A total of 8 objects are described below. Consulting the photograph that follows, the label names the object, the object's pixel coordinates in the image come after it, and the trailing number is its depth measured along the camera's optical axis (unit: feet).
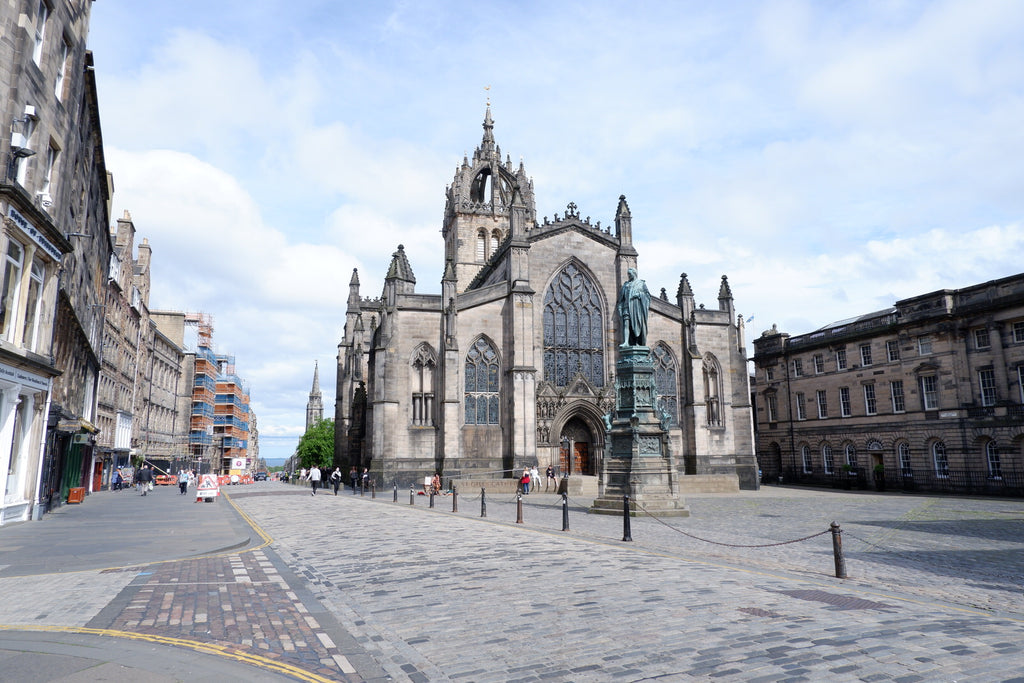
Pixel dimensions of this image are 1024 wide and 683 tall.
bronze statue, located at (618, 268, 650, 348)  70.64
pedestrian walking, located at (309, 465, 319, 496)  111.96
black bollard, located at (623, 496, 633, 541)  43.96
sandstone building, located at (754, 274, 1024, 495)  108.99
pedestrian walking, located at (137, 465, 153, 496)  112.27
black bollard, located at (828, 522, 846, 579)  31.21
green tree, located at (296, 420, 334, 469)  282.97
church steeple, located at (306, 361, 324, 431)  487.20
